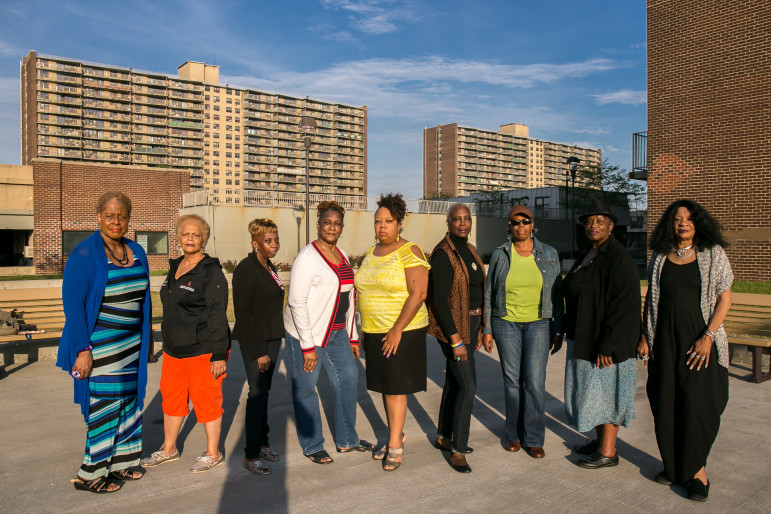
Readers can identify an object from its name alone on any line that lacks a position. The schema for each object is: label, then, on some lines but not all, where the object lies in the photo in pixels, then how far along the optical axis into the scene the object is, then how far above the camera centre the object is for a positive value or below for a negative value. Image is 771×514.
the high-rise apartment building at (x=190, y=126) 111.50 +27.85
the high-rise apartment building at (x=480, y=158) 167.50 +28.36
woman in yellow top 3.92 -0.47
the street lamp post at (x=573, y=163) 24.25 +3.77
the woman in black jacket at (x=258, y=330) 4.16 -0.61
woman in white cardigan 4.04 -0.63
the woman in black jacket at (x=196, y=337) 4.01 -0.63
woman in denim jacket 4.40 -0.56
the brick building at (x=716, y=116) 12.87 +3.27
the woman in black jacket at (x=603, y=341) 3.97 -0.66
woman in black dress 3.72 -0.62
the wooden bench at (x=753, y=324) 6.48 -0.95
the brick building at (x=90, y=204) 27.33 +2.26
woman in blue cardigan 3.52 -0.63
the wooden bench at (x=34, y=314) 7.32 -0.92
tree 38.66 +4.29
